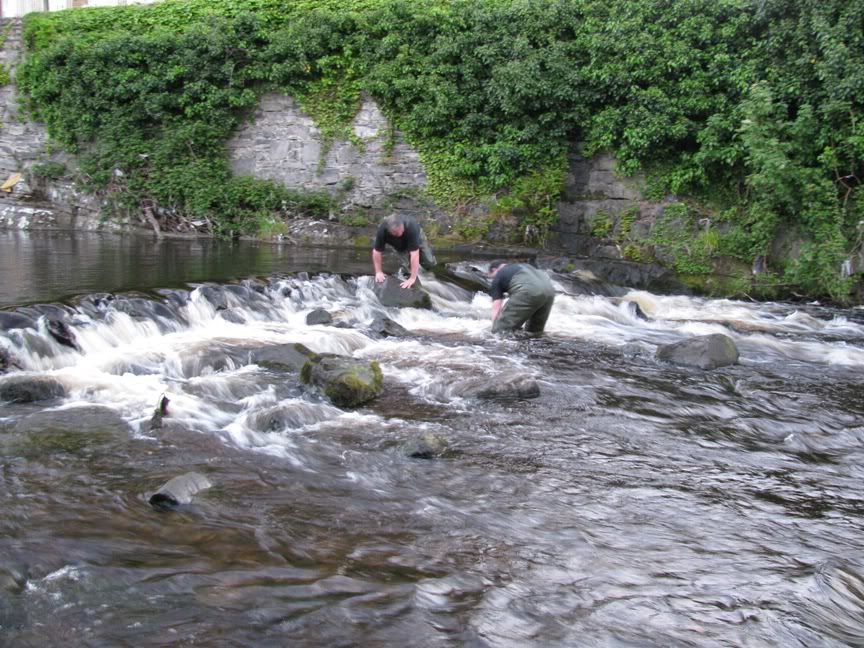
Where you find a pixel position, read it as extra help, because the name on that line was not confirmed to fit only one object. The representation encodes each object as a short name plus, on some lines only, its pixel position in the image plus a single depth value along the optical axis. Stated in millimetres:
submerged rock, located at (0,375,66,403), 7284
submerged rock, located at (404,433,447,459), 6191
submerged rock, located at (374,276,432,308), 12252
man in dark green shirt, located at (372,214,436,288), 11258
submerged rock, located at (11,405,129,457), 6118
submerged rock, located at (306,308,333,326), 11250
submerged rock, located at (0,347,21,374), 8086
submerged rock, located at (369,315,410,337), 10820
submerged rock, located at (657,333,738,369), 9398
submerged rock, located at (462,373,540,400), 7848
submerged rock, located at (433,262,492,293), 13891
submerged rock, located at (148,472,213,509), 5094
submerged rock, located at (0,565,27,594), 3986
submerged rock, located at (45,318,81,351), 8852
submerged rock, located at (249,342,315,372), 8766
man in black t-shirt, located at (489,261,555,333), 10414
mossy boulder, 7570
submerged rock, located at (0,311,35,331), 8703
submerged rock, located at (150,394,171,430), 6692
